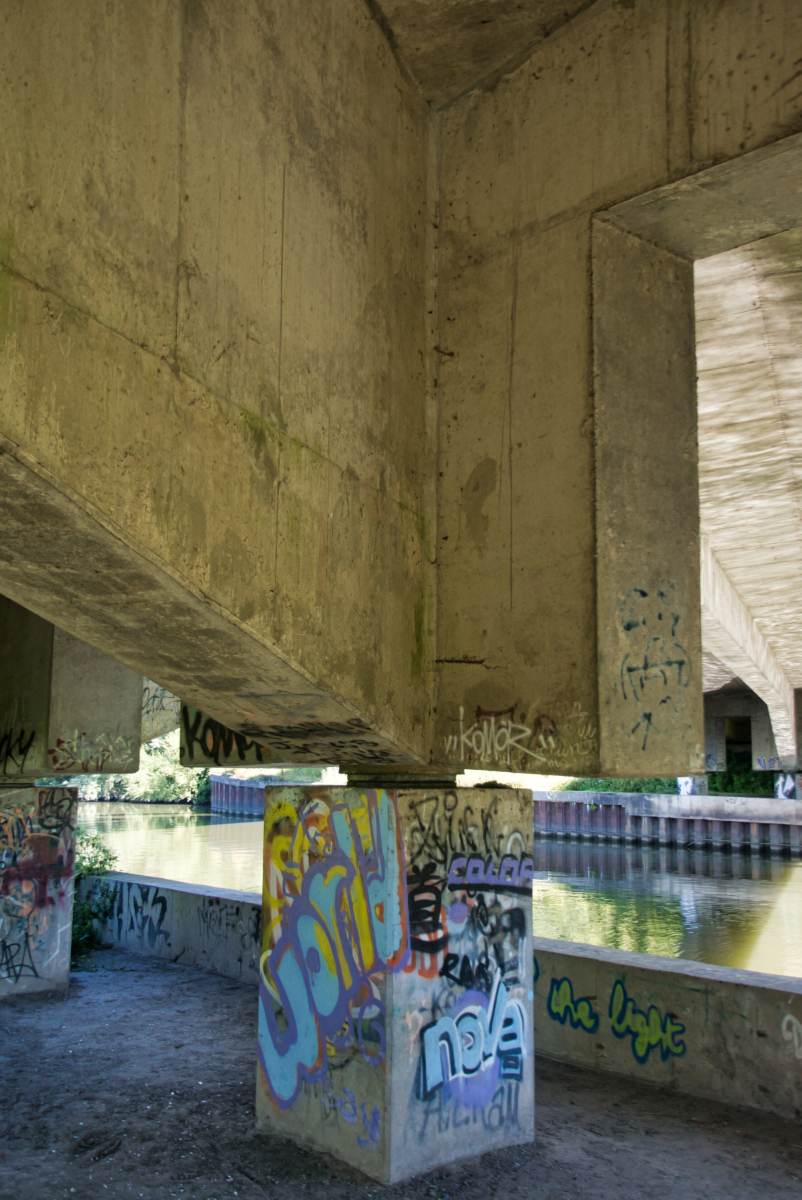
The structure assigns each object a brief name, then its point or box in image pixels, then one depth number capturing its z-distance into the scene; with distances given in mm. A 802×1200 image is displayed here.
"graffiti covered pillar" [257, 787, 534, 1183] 5062
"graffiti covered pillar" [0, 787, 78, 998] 9469
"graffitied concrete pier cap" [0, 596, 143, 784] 8719
